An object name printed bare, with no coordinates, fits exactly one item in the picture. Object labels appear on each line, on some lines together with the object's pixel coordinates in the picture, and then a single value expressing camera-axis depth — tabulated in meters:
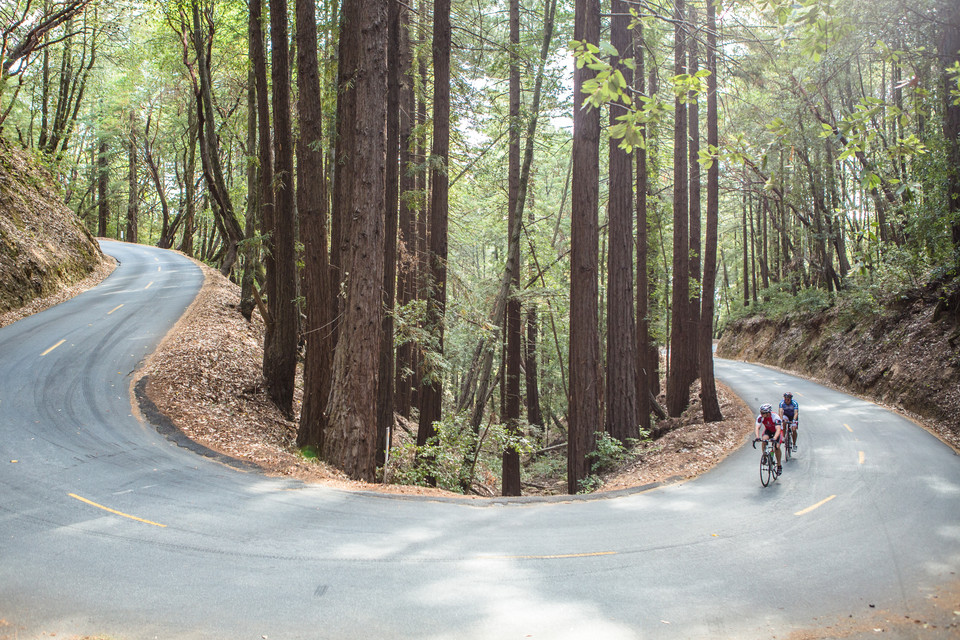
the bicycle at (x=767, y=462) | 10.58
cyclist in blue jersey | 12.98
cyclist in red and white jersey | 10.71
